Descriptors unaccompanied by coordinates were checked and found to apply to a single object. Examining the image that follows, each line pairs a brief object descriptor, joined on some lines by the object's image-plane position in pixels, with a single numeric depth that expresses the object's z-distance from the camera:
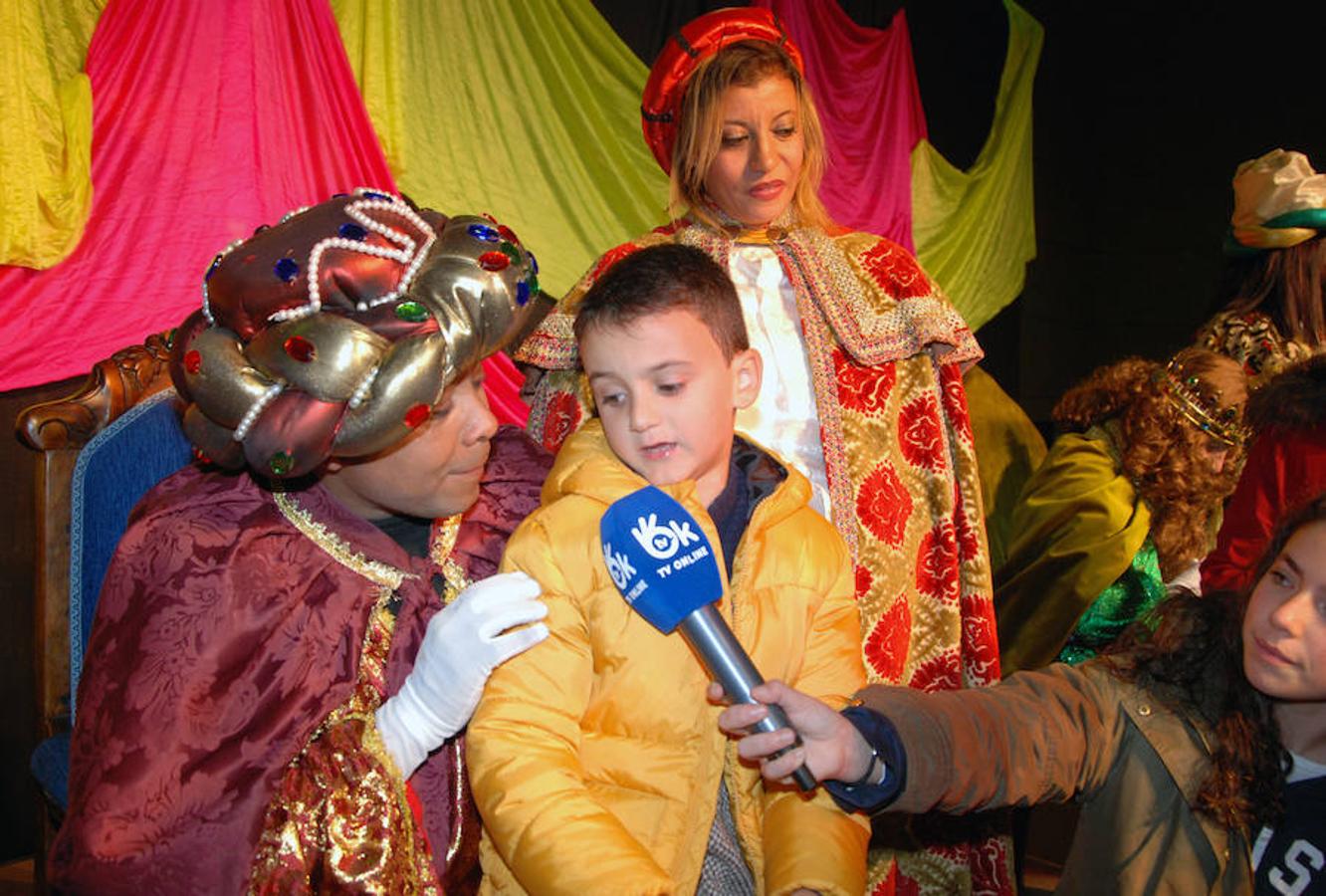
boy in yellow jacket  1.33
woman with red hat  2.19
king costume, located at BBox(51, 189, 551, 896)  1.31
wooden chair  1.80
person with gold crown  3.22
